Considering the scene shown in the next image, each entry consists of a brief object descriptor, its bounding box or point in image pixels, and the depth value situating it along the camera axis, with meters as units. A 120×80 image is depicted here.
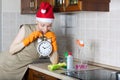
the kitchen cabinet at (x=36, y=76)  2.46
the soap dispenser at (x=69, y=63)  2.50
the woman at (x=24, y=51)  2.62
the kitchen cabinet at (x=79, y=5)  2.36
